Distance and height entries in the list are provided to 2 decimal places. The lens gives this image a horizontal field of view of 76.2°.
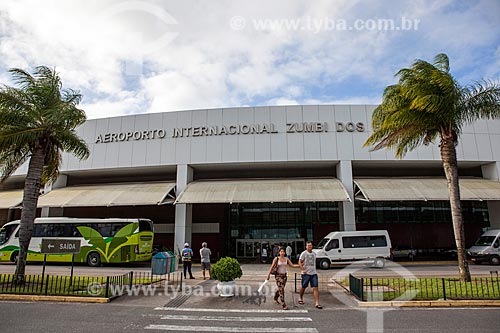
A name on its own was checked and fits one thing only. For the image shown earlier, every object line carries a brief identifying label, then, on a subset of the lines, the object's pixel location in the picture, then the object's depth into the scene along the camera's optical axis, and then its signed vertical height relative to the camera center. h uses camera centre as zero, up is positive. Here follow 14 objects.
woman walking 9.02 -1.03
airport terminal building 21.86 +4.80
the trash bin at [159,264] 13.02 -1.16
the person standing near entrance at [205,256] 15.00 -0.99
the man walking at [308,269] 9.04 -0.99
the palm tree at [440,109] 11.66 +4.57
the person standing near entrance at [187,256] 14.43 -0.97
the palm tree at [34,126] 11.62 +4.14
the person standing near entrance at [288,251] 21.34 -1.13
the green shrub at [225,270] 10.18 -1.13
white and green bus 19.72 -0.13
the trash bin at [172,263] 13.59 -1.18
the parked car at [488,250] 20.00 -1.13
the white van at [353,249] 19.14 -0.93
